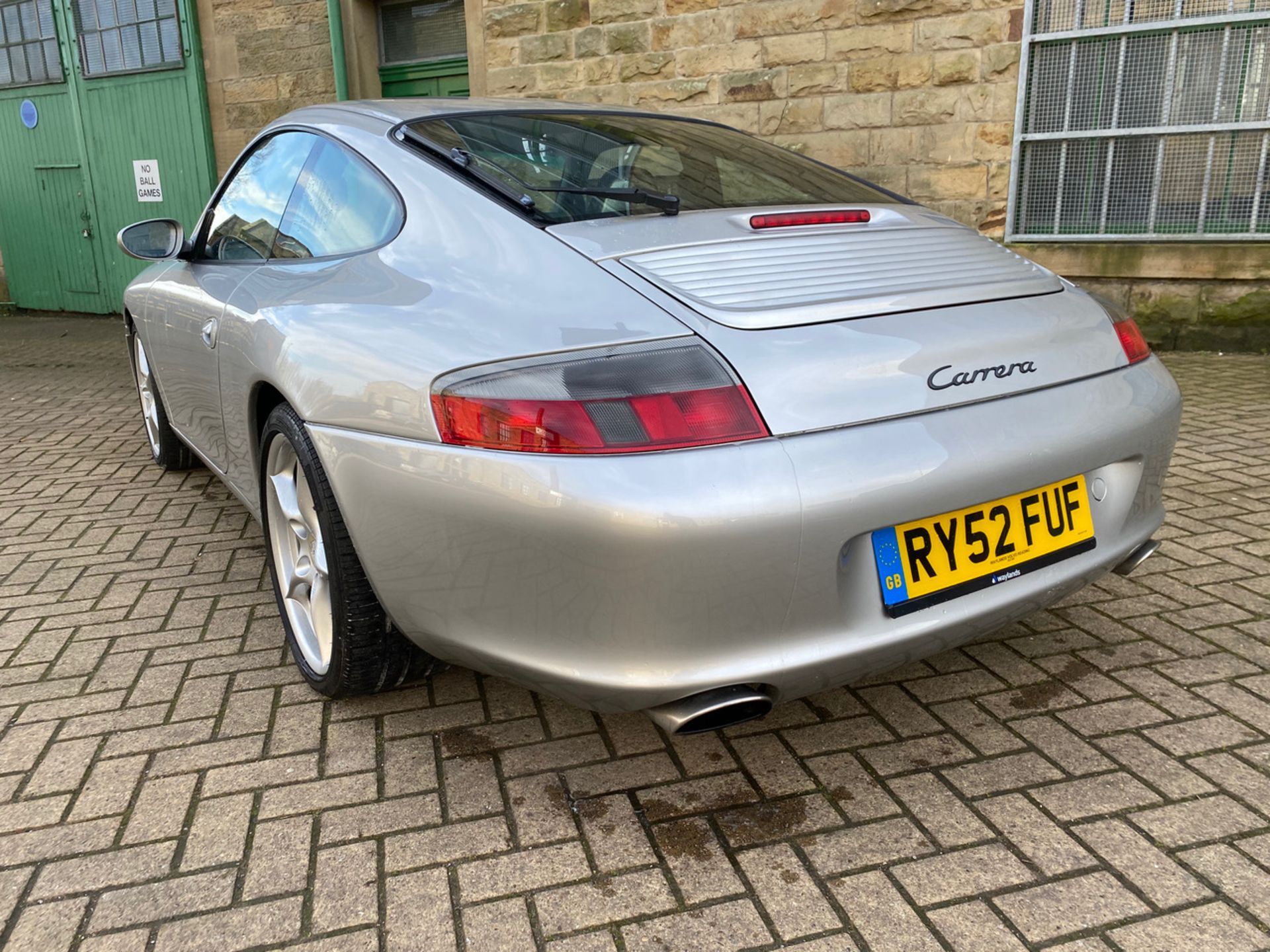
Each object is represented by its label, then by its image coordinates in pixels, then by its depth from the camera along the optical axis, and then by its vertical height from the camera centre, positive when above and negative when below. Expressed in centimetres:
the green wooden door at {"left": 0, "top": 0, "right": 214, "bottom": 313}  972 +40
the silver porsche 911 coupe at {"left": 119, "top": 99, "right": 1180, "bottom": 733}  170 -46
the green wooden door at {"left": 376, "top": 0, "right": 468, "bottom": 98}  870 +107
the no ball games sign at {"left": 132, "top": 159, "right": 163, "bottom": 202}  1010 -2
